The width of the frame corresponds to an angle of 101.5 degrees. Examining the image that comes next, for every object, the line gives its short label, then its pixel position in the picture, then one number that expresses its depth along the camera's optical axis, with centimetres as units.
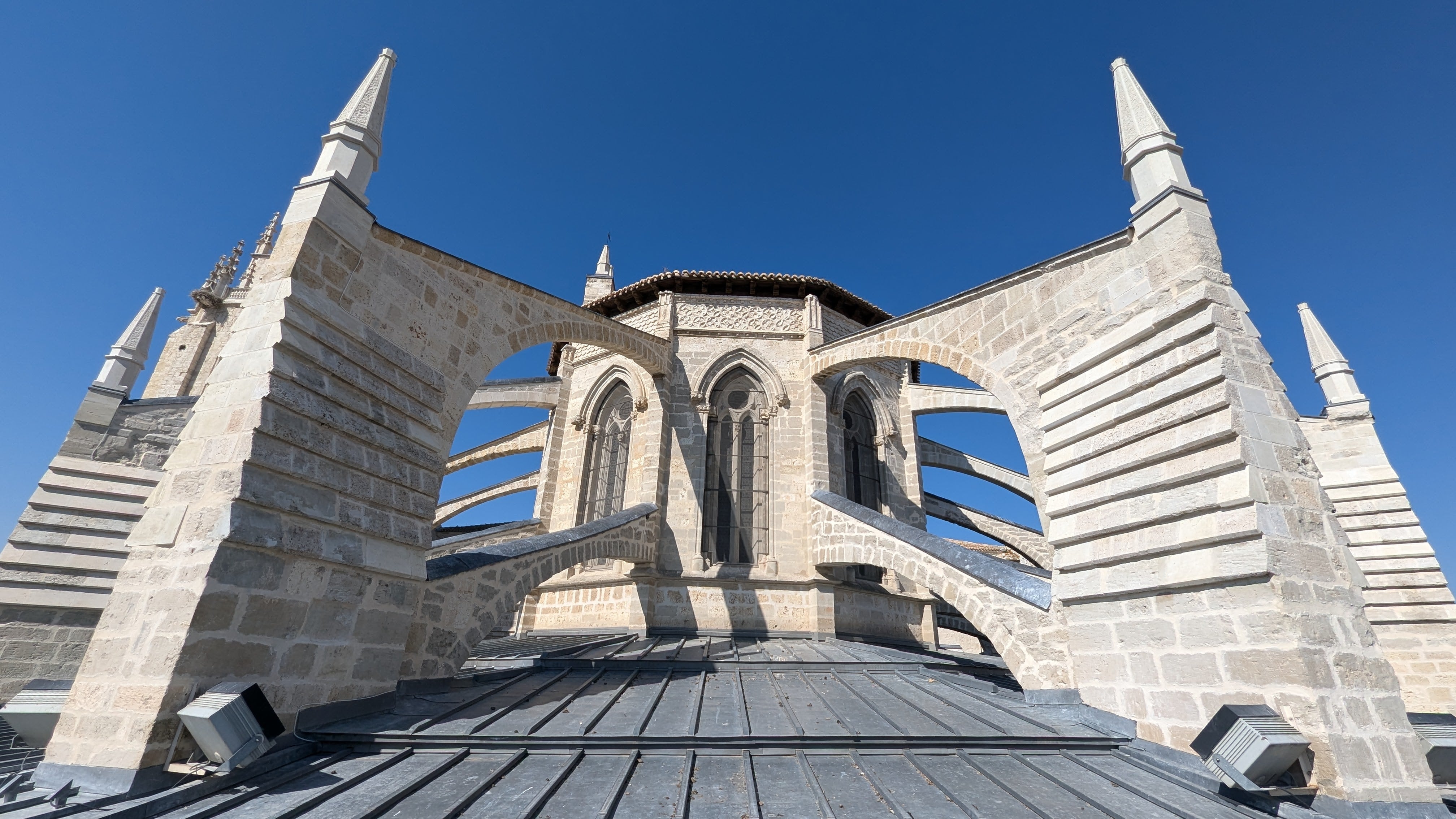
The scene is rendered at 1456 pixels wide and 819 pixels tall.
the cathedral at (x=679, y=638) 329
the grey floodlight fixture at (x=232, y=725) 325
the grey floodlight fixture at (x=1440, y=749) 398
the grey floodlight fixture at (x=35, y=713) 364
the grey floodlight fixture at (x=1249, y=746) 315
